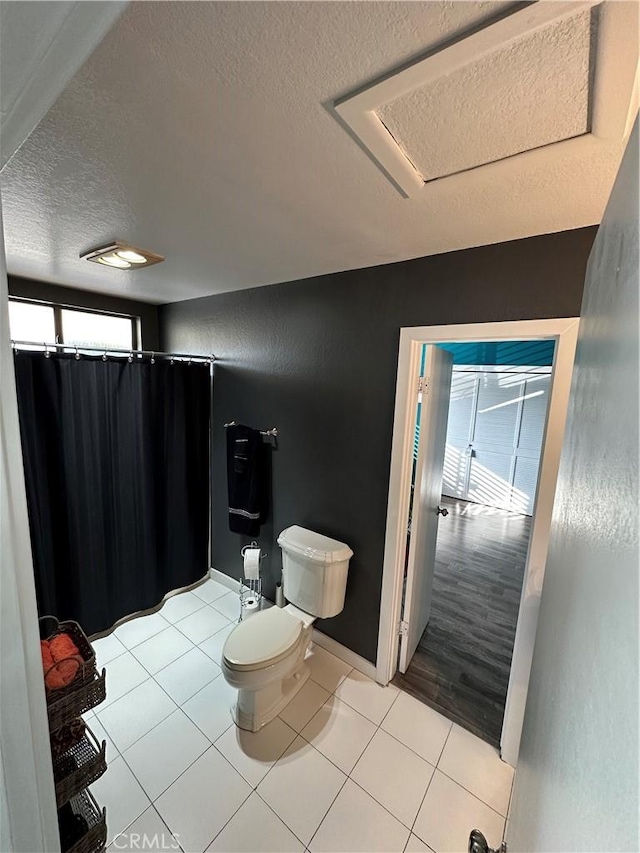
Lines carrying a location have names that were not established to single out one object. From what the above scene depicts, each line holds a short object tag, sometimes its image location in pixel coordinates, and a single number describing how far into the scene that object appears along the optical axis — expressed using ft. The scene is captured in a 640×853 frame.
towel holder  7.31
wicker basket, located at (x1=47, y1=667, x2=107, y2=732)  3.20
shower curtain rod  5.59
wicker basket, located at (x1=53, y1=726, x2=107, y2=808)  3.31
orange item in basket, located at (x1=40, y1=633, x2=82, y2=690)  3.32
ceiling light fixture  4.98
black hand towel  7.43
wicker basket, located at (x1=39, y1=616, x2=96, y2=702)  3.29
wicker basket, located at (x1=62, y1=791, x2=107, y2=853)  3.41
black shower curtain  6.05
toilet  5.11
